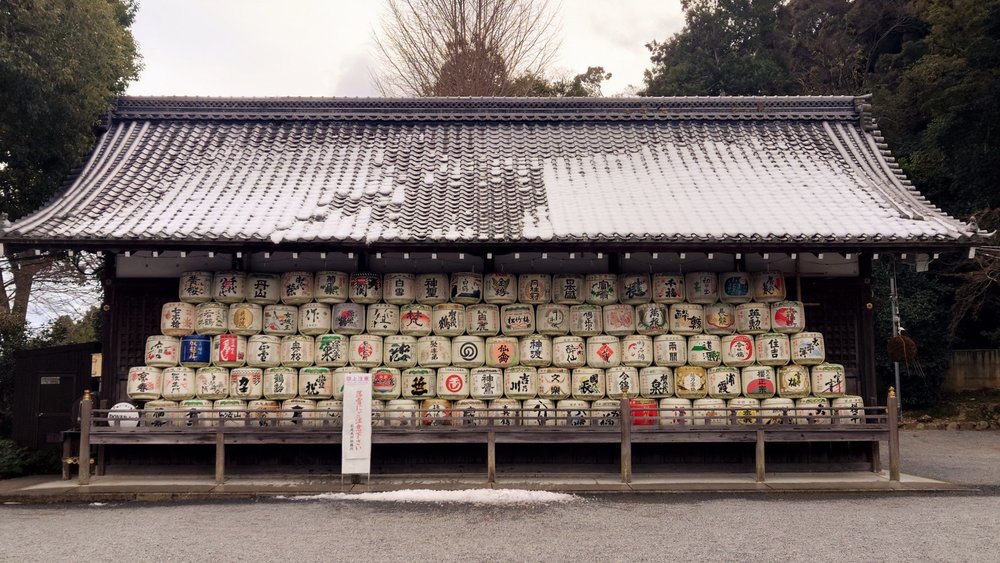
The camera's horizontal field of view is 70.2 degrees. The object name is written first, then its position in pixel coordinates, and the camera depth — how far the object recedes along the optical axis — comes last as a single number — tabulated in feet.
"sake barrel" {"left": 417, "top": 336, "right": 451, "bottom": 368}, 37.50
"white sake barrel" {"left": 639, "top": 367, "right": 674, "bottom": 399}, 37.14
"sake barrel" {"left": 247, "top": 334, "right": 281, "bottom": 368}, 37.29
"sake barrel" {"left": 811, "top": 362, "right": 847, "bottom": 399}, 36.99
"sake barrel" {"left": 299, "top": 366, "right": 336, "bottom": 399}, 36.91
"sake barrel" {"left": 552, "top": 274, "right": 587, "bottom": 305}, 38.52
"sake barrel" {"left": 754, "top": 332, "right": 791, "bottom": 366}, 37.04
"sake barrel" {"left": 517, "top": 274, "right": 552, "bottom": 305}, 38.42
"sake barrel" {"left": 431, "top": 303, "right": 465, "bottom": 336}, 37.93
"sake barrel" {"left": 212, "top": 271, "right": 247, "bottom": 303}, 37.91
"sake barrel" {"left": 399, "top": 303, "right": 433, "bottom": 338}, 37.81
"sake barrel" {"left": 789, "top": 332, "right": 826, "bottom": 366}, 37.06
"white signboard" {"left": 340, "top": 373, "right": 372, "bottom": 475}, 33.65
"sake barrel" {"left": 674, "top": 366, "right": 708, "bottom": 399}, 37.17
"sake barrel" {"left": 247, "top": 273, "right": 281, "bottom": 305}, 38.27
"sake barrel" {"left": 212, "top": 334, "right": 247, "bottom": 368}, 37.09
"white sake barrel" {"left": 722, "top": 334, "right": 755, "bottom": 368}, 37.40
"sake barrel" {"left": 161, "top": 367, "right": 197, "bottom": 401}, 36.63
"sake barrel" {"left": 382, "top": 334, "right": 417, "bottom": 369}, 37.58
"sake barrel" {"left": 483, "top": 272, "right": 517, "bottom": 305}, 38.32
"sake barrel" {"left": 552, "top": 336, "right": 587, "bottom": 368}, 37.45
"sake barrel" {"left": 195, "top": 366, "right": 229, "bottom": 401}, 36.83
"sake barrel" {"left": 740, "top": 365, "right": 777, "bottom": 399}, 37.06
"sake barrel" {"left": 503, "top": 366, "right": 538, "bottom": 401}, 37.04
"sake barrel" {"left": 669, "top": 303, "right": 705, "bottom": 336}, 38.04
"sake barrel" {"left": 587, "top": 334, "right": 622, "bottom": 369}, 37.55
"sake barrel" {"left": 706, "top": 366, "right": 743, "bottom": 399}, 37.14
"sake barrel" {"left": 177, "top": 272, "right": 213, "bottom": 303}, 37.70
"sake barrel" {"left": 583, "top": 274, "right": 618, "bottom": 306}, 38.50
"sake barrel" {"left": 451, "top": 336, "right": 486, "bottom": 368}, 37.55
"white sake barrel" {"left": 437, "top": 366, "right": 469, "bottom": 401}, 37.01
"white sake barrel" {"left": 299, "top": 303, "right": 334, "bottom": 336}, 37.55
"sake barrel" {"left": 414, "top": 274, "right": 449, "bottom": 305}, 38.47
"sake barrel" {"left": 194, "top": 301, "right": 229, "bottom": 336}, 37.45
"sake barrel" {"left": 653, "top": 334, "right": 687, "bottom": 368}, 37.45
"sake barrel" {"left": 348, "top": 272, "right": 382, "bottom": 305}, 38.19
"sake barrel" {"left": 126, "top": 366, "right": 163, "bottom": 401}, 36.47
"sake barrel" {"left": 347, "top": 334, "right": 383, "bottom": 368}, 37.42
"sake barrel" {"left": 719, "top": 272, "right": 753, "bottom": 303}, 38.40
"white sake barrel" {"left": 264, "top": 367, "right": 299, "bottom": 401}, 36.83
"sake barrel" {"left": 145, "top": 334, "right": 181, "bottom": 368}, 36.88
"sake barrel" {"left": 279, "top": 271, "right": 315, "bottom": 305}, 38.09
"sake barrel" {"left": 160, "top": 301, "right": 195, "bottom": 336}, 37.19
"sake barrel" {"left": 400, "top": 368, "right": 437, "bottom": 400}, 37.22
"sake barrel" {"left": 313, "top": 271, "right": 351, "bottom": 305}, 37.91
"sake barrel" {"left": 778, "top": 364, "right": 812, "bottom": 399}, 37.04
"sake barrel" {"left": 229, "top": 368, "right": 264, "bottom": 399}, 36.91
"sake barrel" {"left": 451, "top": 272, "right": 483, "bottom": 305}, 38.29
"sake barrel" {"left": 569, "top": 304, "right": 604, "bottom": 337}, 38.17
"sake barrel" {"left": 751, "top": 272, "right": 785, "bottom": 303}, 38.19
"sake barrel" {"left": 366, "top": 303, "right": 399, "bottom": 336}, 37.78
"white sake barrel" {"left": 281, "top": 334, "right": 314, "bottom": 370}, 37.45
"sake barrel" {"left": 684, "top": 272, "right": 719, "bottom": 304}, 38.55
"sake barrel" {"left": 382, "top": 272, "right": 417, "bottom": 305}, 38.19
